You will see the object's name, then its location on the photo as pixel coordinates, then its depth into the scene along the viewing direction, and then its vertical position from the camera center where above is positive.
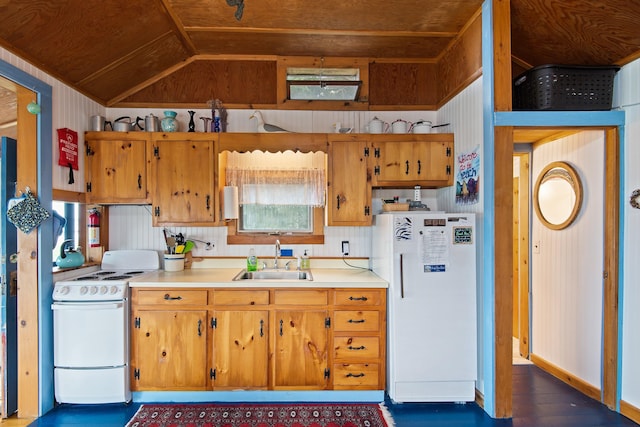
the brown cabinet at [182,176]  3.04 +0.30
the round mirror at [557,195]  2.95 +0.12
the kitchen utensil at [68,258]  2.81 -0.37
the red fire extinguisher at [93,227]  3.17 -0.14
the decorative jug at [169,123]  3.13 +0.78
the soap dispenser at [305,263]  3.33 -0.50
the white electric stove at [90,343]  2.61 -0.98
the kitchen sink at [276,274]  3.22 -0.59
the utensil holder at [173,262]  3.20 -0.46
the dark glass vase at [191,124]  3.25 +0.80
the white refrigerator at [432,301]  2.64 -0.69
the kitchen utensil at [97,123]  3.06 +0.77
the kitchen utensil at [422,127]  3.16 +0.74
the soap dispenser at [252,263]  3.26 -0.49
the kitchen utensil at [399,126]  3.21 +0.76
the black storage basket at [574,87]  2.52 +0.87
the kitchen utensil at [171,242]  3.35 -0.30
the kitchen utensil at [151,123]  3.12 +0.78
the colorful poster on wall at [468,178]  2.66 +0.25
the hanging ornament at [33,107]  2.47 +0.73
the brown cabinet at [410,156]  3.07 +0.47
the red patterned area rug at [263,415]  2.42 -1.46
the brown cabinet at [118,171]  3.04 +0.35
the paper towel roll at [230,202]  3.18 +0.08
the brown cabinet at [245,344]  2.70 -1.02
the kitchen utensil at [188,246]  3.30 -0.33
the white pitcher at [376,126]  3.21 +0.77
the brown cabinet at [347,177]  3.06 +0.29
